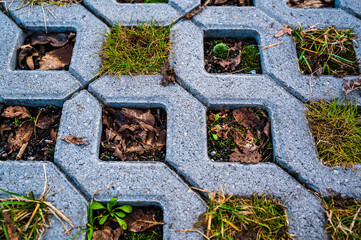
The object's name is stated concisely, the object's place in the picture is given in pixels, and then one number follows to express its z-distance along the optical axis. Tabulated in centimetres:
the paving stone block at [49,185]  46
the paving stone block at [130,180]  46
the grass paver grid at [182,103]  47
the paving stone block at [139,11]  60
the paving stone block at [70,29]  55
